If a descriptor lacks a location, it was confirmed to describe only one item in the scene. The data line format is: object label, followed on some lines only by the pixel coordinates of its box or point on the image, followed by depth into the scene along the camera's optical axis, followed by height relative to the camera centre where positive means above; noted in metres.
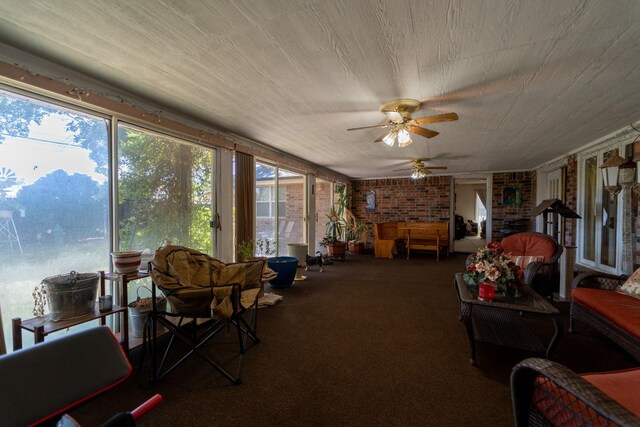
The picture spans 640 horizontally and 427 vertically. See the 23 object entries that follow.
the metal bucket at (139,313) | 2.34 -0.91
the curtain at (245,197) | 3.69 +0.15
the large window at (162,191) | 2.52 +0.18
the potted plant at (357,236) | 7.57 -0.82
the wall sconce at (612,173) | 3.00 +0.43
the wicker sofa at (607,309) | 1.78 -0.77
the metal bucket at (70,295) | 1.74 -0.57
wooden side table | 1.61 -0.73
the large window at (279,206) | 4.93 +0.04
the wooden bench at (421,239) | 6.84 -0.82
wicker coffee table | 1.97 -1.07
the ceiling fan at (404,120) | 2.51 +0.85
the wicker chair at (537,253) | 2.97 -0.58
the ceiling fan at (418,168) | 5.46 +0.82
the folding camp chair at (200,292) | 1.88 -0.63
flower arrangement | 2.27 -0.54
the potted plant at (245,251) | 3.58 -0.58
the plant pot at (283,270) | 3.98 -0.92
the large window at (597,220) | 3.61 -0.19
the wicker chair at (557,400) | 0.81 -0.67
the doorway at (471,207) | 10.70 +0.02
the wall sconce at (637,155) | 2.92 +0.57
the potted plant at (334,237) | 6.50 -0.74
